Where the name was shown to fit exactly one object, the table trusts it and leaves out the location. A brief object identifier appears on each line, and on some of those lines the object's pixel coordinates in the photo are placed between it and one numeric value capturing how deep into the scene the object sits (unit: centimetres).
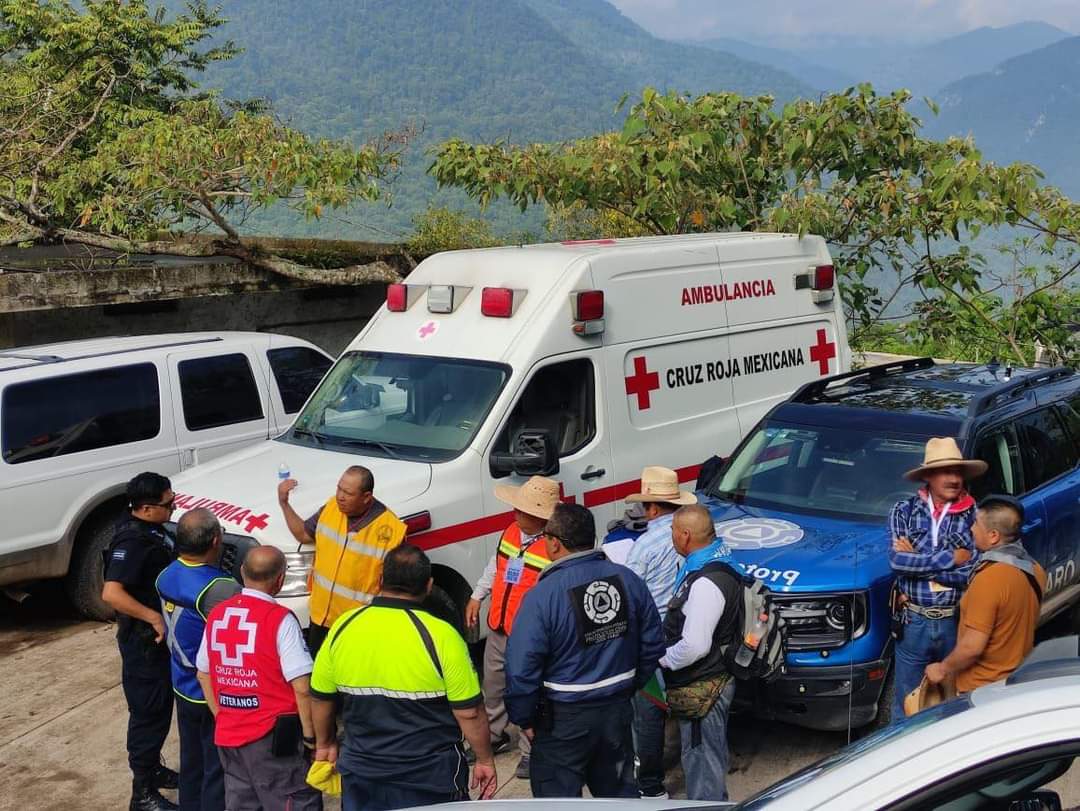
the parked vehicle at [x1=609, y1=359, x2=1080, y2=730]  581
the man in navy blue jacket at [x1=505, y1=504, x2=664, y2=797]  451
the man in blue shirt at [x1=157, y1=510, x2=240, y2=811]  503
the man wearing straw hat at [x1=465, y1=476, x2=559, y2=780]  563
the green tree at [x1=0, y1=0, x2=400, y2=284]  1205
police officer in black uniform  557
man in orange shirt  500
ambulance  678
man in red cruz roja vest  459
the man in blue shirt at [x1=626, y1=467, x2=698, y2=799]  549
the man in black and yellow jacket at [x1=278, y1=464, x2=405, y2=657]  588
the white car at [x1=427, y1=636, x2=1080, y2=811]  249
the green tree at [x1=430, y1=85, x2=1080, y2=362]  1221
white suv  810
